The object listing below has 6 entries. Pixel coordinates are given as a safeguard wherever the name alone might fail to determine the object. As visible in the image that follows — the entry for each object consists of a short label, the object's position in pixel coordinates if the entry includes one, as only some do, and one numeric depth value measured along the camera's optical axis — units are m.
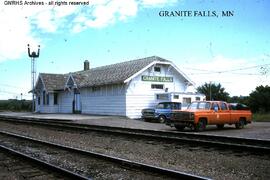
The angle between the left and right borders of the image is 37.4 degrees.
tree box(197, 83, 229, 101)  52.59
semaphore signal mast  51.75
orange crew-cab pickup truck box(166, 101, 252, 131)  20.58
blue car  29.25
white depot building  33.47
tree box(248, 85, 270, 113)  42.78
